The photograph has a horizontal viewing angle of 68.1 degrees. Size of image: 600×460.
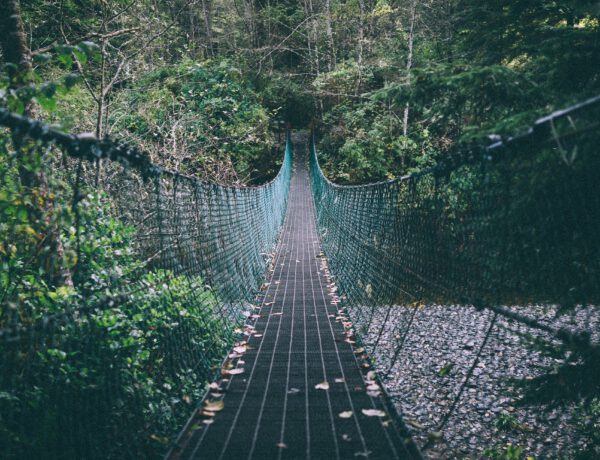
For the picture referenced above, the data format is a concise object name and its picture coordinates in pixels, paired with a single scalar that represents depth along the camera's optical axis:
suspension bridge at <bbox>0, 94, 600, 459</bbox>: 1.84
